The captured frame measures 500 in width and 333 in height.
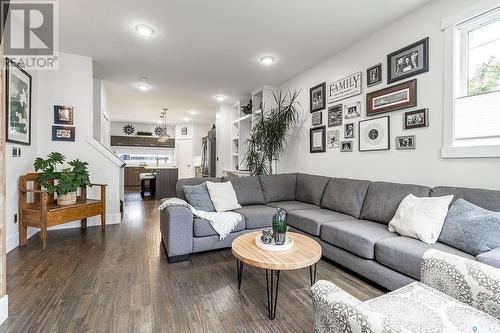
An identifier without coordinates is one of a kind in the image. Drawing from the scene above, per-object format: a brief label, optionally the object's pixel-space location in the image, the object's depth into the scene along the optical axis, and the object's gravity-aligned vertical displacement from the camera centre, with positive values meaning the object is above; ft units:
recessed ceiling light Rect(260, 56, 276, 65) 11.87 +5.30
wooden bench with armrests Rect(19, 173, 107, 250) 9.34 -1.94
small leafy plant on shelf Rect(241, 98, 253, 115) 17.90 +4.26
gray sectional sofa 6.11 -2.02
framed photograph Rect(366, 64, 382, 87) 9.52 +3.62
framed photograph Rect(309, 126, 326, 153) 12.48 +1.34
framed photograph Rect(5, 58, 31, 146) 8.84 +2.40
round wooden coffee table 5.33 -2.17
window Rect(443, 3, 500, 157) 6.66 +2.37
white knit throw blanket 8.91 -2.04
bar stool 23.27 -1.79
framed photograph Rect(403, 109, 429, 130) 8.00 +1.58
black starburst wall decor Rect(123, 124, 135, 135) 31.81 +4.67
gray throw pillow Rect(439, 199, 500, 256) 5.24 -1.48
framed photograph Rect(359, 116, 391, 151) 9.26 +1.24
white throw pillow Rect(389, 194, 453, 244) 6.27 -1.46
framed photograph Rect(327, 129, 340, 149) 11.67 +1.29
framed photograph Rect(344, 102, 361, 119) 10.52 +2.45
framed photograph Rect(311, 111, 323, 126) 12.67 +2.50
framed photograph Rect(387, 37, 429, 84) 8.00 +3.66
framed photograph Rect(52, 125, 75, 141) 11.71 +1.54
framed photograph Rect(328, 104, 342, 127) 11.50 +2.41
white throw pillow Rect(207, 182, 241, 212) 10.07 -1.38
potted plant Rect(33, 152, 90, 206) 10.03 -0.58
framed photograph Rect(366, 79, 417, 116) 8.38 +2.50
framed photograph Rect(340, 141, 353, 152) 10.94 +0.87
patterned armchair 2.73 -2.04
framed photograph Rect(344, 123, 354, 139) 10.87 +1.56
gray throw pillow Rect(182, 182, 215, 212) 9.78 -1.38
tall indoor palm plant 14.24 +1.87
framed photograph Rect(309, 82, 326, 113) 12.44 +3.61
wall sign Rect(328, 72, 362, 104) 10.51 +3.58
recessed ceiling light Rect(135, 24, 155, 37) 8.98 +5.16
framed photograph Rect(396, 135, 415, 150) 8.40 +0.80
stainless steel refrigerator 23.13 +0.90
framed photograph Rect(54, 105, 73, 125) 11.72 +2.44
